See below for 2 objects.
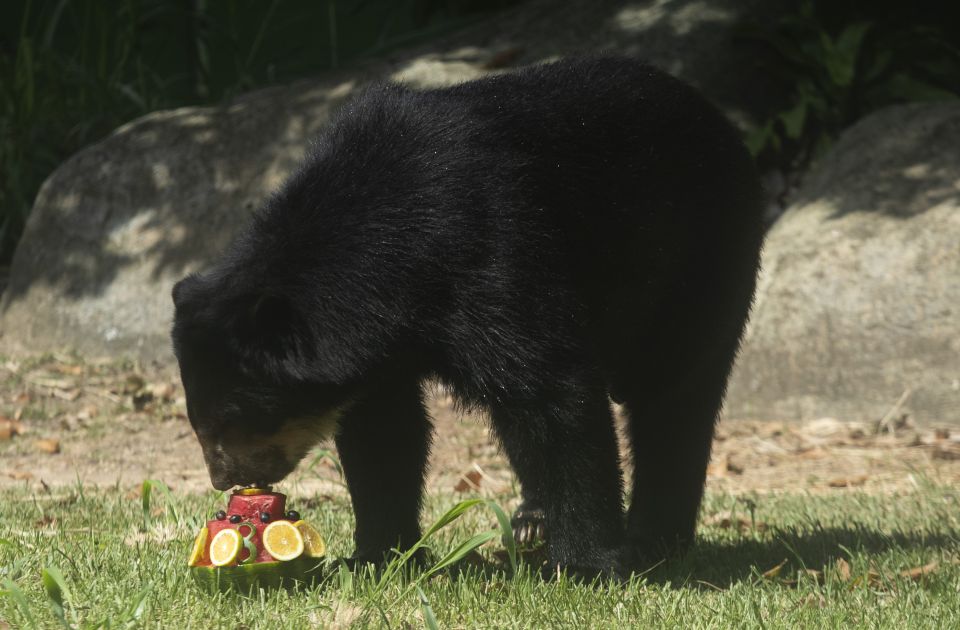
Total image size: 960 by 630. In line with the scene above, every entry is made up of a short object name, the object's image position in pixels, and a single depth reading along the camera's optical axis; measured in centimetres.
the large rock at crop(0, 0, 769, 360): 1780
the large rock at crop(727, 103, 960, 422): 1445
